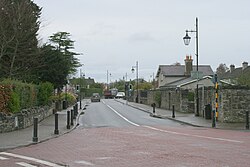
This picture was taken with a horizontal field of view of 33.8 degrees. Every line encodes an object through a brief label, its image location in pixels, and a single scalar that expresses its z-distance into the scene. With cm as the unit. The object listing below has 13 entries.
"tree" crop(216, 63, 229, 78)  11364
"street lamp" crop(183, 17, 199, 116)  3005
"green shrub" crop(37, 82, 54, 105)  3278
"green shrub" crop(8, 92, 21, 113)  2042
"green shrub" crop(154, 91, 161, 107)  4972
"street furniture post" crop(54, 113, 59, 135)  1905
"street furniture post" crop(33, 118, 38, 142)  1585
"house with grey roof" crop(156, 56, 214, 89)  6789
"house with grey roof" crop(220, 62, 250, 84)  7507
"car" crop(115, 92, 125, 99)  10741
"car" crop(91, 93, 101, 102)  7819
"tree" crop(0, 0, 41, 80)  3186
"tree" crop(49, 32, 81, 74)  5754
